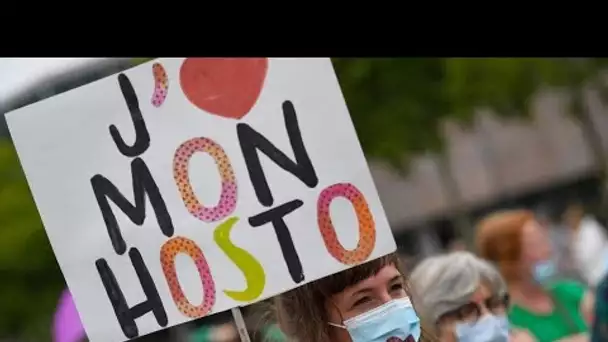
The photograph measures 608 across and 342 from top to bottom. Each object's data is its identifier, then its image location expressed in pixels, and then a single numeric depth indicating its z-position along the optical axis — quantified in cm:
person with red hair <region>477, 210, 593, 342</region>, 1052
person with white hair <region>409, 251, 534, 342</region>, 852
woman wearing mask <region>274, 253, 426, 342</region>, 664
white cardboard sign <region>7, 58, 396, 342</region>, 652
